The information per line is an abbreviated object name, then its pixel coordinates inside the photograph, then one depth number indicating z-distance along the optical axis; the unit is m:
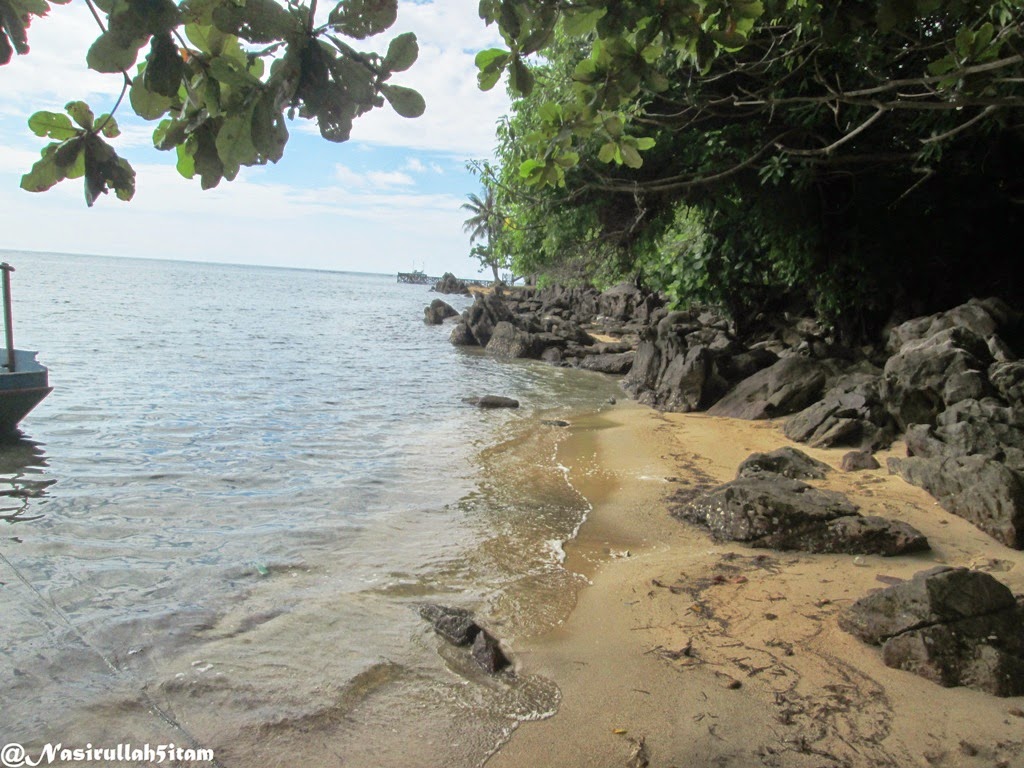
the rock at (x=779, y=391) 10.62
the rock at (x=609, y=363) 19.16
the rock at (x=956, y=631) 3.06
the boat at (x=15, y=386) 8.53
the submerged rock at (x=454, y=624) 3.87
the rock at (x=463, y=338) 26.25
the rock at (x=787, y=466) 6.79
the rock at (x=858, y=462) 7.15
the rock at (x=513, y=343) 23.19
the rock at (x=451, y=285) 79.38
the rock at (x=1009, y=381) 7.12
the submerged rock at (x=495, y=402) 13.23
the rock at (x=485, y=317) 26.23
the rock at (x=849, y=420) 8.04
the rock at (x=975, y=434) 6.02
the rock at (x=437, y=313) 36.88
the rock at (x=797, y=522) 4.77
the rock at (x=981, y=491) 4.77
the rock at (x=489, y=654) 3.61
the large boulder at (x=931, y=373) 7.68
